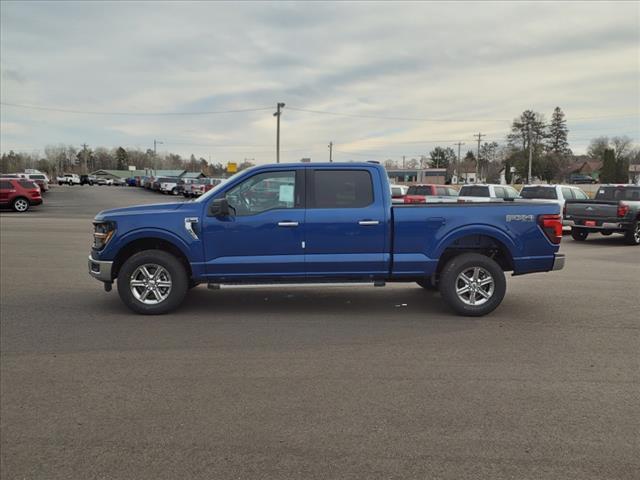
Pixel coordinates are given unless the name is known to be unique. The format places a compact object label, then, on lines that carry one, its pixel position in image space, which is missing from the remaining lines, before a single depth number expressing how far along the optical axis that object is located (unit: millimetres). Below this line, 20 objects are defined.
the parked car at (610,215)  15711
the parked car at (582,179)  106312
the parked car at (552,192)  19594
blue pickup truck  6738
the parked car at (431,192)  22706
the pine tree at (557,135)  129000
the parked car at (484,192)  20609
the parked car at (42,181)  47706
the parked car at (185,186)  46044
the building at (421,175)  95500
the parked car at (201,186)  43719
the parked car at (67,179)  90938
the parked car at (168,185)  53369
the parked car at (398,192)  22719
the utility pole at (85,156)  161725
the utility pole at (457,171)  125688
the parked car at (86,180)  97231
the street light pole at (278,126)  46812
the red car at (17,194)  27969
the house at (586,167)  125000
